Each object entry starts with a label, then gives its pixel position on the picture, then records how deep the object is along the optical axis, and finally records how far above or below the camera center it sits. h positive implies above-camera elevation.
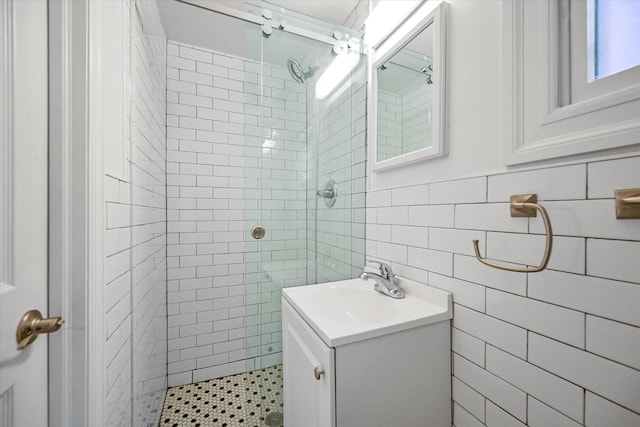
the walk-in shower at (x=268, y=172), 1.34 +0.25
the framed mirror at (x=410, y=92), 0.92 +0.56
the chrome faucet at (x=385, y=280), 1.07 -0.32
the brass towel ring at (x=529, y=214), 0.59 +0.00
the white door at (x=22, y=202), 0.53 +0.02
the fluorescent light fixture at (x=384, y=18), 1.10 +1.00
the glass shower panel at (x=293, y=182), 1.34 +0.18
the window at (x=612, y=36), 0.52 +0.41
